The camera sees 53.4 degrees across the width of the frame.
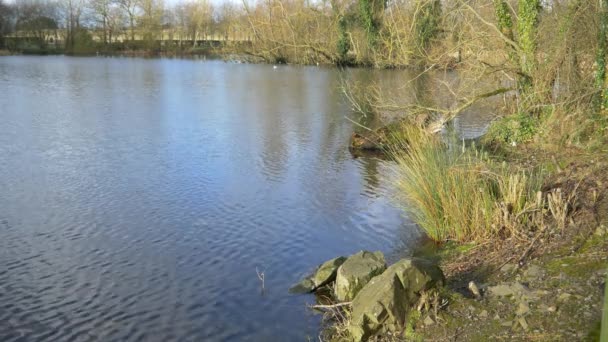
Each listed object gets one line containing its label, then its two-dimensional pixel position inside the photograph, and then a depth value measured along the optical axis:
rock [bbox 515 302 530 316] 5.50
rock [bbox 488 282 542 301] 5.80
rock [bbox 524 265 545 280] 6.36
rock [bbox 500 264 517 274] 6.79
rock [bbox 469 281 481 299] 6.19
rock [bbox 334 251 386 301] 7.49
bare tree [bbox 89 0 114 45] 74.94
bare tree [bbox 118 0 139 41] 75.00
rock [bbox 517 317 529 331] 5.23
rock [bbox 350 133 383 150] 18.11
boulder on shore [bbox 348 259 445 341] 6.07
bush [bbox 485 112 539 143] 14.73
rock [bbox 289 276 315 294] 8.09
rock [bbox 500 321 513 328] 5.37
